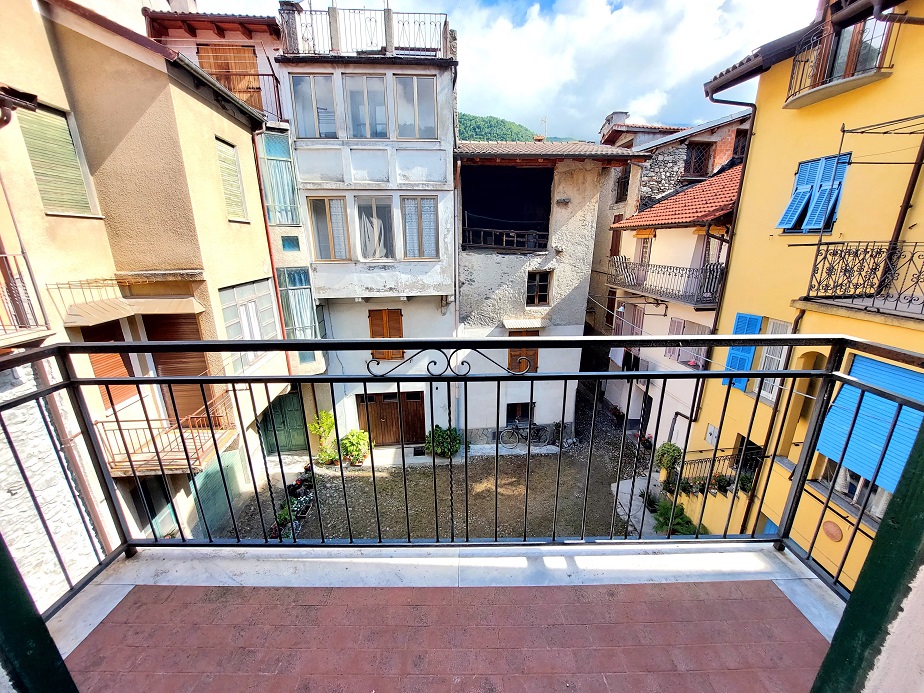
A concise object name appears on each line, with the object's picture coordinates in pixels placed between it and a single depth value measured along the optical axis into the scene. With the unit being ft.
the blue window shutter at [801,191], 19.70
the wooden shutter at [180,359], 20.89
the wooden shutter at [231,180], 22.60
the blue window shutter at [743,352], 22.90
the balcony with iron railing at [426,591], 4.69
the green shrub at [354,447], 32.65
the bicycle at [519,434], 37.37
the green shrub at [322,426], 32.97
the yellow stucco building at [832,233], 15.74
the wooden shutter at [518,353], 34.81
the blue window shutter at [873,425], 13.91
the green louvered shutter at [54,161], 15.70
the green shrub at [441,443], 34.47
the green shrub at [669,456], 26.17
